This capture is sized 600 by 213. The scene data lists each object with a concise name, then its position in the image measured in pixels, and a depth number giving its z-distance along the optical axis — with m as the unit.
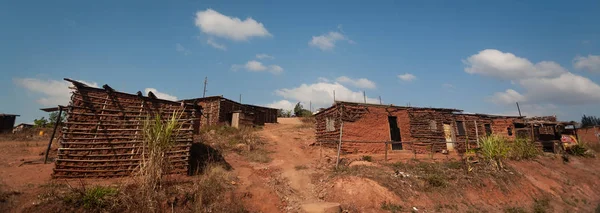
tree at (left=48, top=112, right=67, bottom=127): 26.19
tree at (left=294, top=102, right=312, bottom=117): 41.65
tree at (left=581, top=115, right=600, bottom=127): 58.48
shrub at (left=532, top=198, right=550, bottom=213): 9.96
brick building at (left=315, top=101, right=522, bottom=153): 15.67
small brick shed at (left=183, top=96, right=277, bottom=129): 23.17
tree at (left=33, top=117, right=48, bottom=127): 26.25
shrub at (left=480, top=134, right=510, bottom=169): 12.51
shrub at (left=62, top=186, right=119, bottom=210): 6.23
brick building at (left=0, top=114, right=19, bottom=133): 24.50
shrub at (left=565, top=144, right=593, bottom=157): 19.25
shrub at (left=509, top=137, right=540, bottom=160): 14.73
